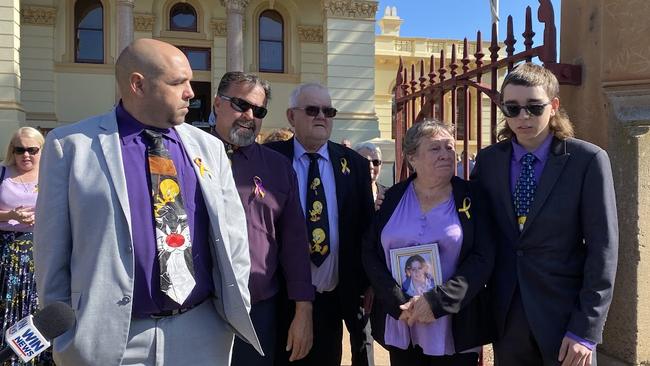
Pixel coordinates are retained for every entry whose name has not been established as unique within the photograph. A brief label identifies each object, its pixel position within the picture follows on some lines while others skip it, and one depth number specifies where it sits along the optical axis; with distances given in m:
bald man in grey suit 1.97
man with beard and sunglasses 2.88
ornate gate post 2.79
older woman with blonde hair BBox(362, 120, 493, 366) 2.63
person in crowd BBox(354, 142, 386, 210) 5.54
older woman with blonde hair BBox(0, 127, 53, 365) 4.12
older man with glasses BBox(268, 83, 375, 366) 3.28
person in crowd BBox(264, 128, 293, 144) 4.71
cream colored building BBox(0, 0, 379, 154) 20.14
